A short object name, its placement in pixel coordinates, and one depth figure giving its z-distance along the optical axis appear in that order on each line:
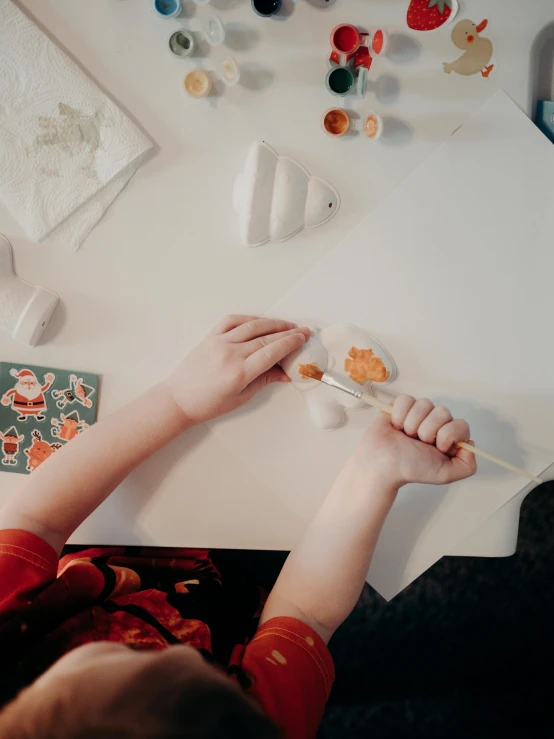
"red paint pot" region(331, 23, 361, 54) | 0.71
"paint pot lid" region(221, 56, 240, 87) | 0.73
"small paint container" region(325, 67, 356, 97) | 0.73
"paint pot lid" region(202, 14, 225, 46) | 0.72
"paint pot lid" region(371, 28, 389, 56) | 0.71
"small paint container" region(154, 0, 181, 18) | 0.72
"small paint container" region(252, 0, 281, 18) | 0.71
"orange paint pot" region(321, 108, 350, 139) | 0.74
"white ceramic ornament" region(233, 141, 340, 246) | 0.74
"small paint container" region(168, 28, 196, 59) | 0.73
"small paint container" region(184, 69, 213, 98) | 0.73
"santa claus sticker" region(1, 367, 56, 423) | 0.79
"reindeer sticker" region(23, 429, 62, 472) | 0.80
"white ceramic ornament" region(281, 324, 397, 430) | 0.76
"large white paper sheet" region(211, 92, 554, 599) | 0.75
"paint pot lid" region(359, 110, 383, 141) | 0.73
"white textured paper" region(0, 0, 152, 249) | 0.73
